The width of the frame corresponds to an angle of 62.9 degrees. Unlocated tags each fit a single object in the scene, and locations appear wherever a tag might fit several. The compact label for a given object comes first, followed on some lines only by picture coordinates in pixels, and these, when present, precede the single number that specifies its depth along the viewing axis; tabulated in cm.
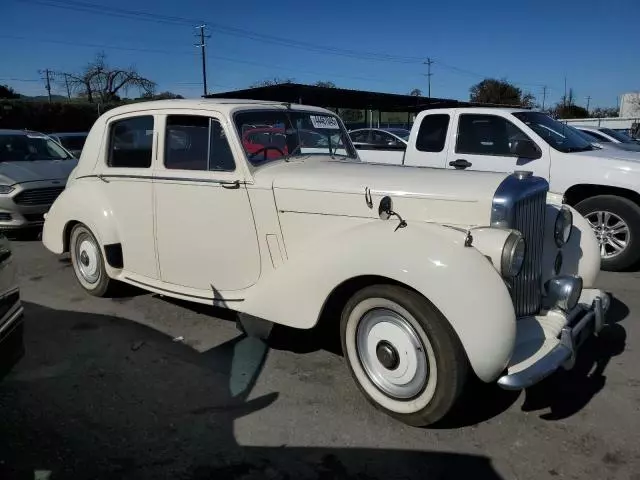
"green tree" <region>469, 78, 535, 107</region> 4594
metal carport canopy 1310
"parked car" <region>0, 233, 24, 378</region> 265
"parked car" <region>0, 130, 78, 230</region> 771
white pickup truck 588
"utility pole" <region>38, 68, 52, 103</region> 6410
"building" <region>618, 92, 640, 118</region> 4700
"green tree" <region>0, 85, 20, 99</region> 4434
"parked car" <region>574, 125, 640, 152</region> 1468
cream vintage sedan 271
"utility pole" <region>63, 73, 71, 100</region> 5772
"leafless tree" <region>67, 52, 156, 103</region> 5497
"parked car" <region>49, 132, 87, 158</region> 1223
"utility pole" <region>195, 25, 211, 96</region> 4167
